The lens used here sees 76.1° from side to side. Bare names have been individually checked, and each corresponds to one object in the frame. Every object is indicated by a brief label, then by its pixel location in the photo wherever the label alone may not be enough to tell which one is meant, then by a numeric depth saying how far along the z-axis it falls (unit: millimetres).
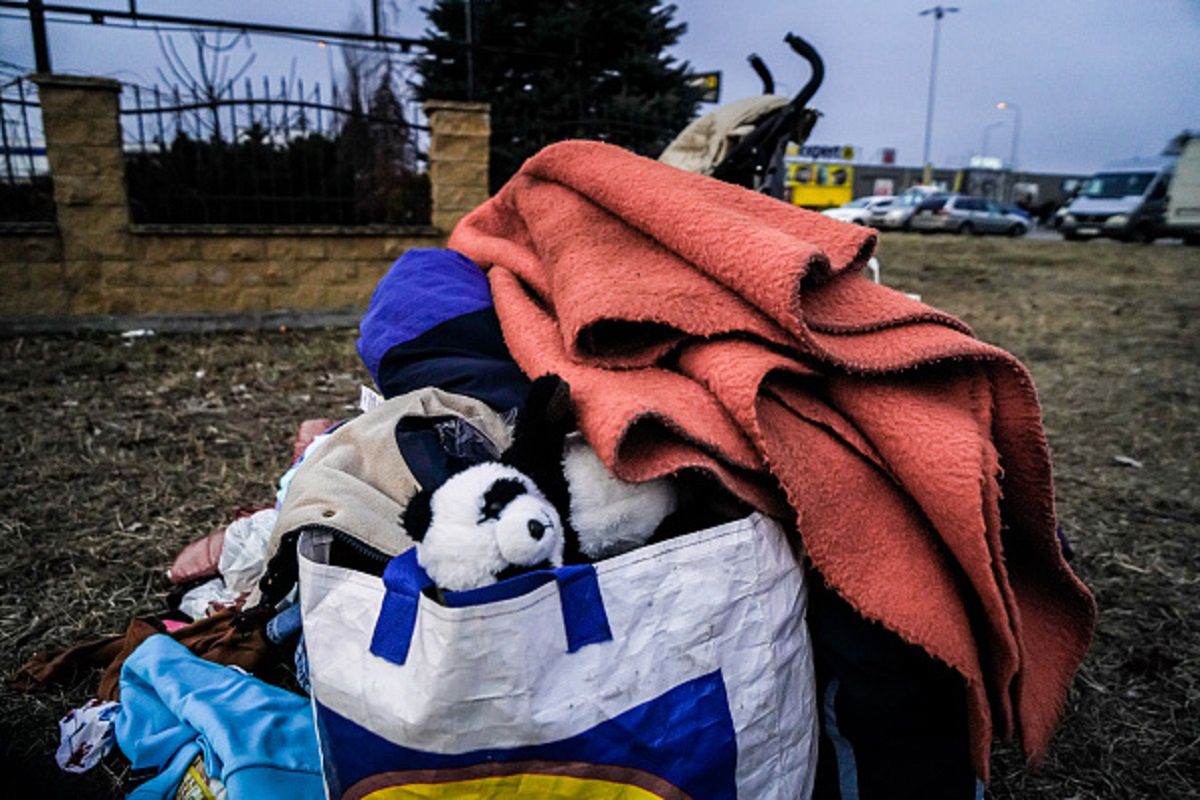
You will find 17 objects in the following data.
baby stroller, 2518
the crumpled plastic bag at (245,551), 1837
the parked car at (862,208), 20828
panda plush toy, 873
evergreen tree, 6320
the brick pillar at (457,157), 5457
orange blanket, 983
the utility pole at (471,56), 5719
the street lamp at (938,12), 36284
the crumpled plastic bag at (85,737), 1369
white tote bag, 843
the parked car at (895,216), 19891
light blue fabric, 1183
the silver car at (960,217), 19875
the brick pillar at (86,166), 4637
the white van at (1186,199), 14719
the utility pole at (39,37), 4664
